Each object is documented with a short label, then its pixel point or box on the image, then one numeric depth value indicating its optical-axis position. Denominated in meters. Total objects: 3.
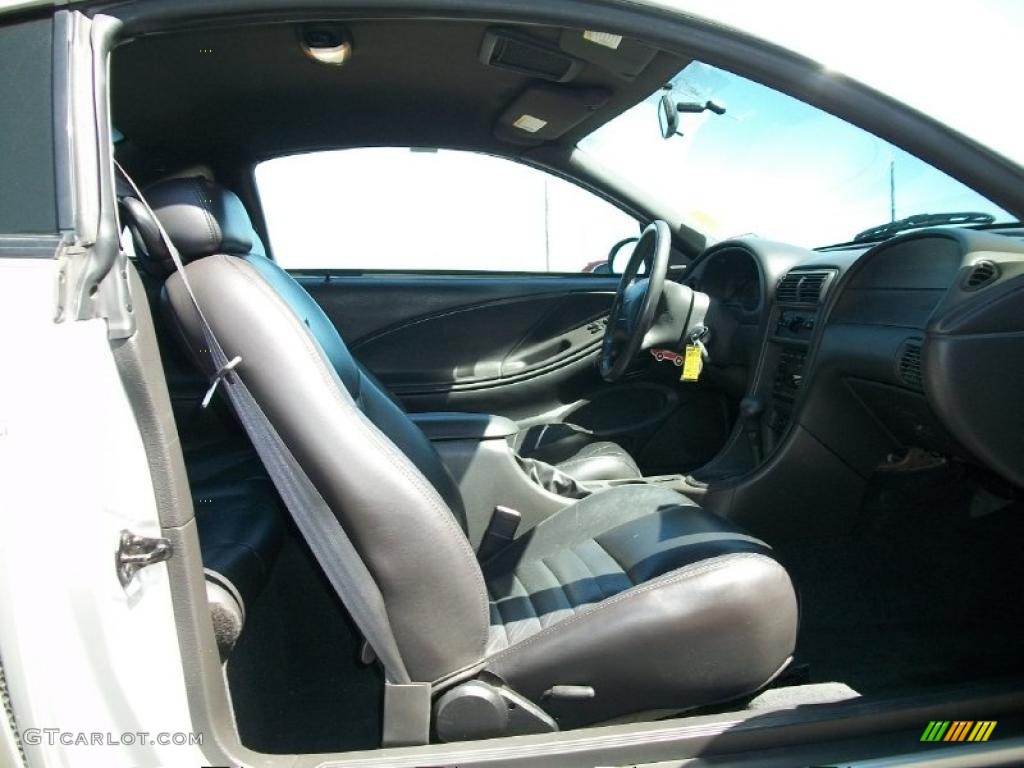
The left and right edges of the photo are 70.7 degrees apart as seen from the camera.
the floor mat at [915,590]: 1.65
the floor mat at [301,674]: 1.42
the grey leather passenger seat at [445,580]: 1.01
